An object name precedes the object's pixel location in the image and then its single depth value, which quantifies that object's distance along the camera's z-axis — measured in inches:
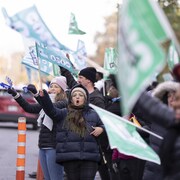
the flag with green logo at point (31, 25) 342.3
